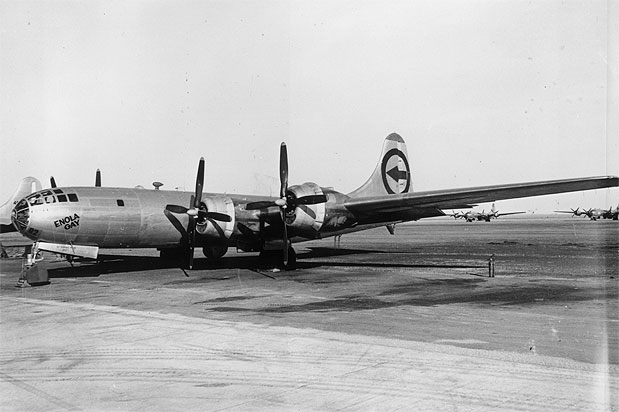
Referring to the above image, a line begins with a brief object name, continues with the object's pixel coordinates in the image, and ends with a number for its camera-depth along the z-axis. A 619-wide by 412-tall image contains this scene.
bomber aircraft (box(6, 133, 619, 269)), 20.14
